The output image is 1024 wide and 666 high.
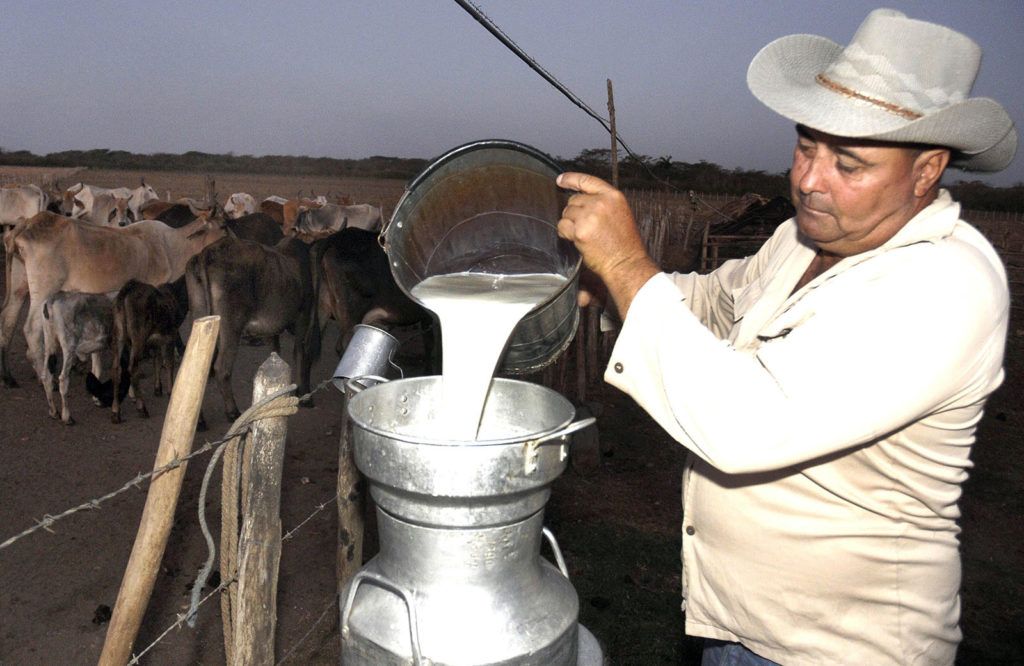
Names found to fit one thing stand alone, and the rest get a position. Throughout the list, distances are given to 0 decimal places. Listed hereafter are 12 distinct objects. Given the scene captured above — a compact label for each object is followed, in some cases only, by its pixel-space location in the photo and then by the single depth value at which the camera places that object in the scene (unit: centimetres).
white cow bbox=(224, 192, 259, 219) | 1655
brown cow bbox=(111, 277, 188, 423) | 720
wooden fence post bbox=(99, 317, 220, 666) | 197
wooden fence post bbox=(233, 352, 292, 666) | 223
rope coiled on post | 214
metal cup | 252
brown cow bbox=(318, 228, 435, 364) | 944
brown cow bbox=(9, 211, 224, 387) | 770
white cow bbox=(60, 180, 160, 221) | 1485
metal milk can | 147
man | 142
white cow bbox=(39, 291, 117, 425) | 747
